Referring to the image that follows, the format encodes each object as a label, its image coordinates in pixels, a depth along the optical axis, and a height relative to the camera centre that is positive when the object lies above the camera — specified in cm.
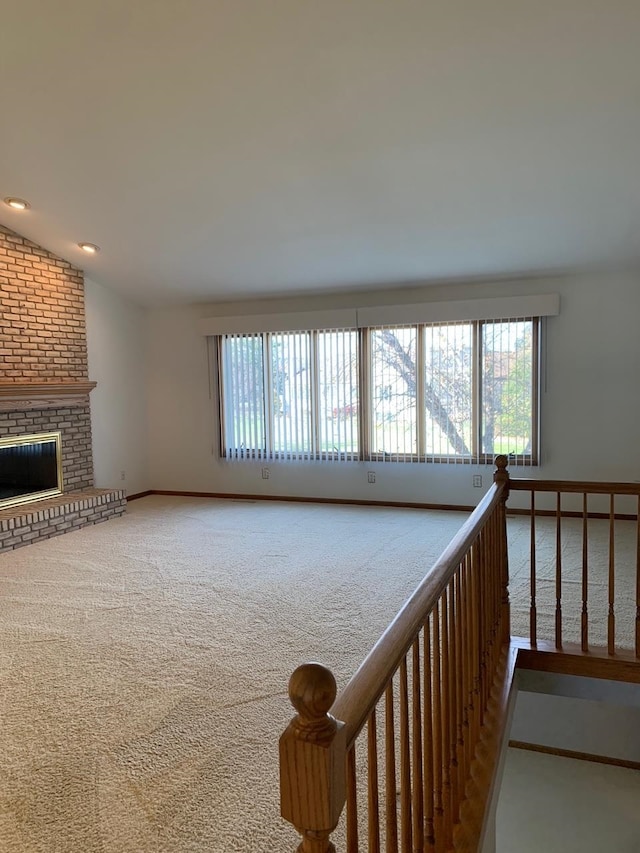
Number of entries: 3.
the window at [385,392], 557 +6
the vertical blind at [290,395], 621 +5
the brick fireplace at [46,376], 523 +27
